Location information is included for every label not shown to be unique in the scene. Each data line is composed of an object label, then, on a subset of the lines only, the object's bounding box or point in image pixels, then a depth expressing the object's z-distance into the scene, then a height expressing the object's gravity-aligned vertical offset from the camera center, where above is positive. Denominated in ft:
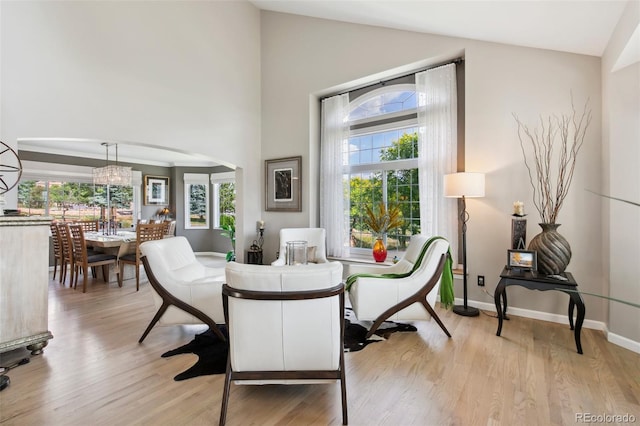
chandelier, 17.53 +2.18
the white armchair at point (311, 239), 14.23 -1.33
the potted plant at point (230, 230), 20.51 -1.42
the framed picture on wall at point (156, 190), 25.01 +1.86
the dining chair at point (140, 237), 15.02 -1.30
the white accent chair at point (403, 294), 8.85 -2.45
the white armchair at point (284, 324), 5.38 -2.08
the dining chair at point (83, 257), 14.62 -2.29
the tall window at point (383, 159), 14.25 +2.63
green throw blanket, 10.39 -2.58
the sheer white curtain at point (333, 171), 15.87 +2.17
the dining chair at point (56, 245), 16.15 -1.79
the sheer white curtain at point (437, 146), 12.53 +2.80
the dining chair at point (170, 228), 17.34 -0.98
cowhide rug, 7.46 -3.85
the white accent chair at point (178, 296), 8.61 -2.42
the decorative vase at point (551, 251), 8.84 -1.18
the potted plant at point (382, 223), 14.11 -0.54
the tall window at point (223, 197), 25.32 +1.27
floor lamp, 10.51 +0.74
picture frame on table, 9.09 -1.49
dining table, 15.64 -1.68
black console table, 8.10 -2.11
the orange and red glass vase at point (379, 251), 14.08 -1.86
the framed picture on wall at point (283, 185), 16.58 +1.55
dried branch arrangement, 9.88 +1.95
